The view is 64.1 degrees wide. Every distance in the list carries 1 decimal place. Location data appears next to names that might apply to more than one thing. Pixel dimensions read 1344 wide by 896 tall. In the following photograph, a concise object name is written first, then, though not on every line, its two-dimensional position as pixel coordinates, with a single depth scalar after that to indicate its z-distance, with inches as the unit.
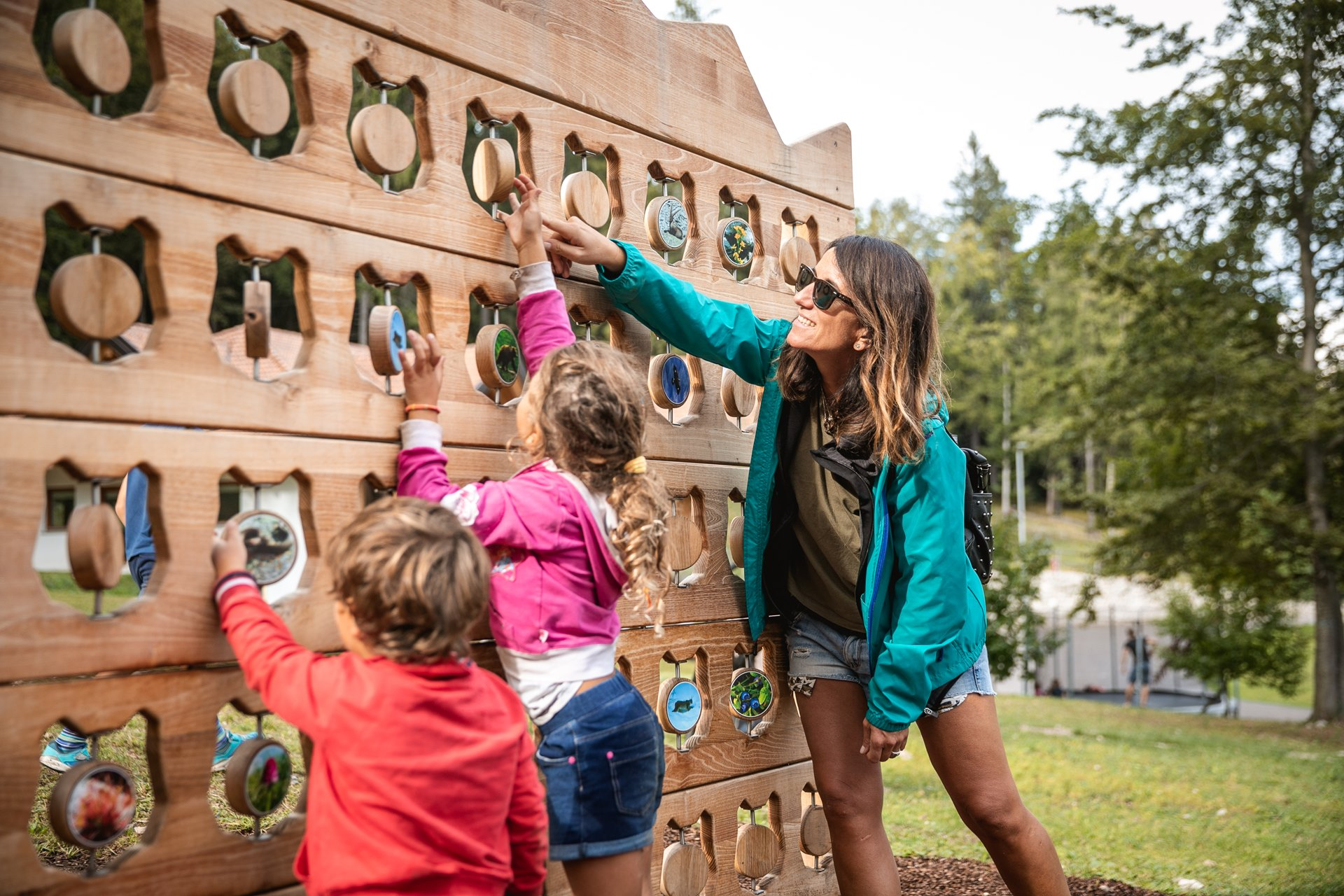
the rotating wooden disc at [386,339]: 92.9
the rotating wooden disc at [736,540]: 136.2
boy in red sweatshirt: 71.6
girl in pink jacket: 87.4
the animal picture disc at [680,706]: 120.5
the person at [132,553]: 139.5
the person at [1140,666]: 739.4
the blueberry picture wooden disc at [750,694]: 129.2
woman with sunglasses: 106.3
